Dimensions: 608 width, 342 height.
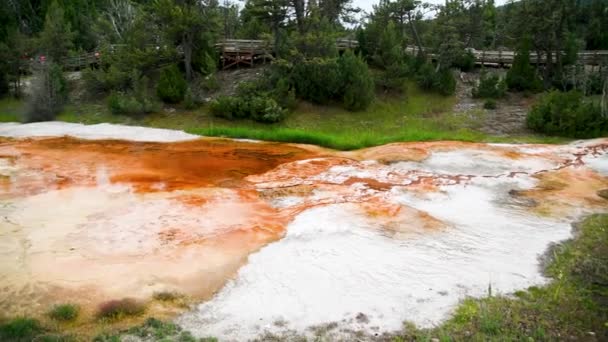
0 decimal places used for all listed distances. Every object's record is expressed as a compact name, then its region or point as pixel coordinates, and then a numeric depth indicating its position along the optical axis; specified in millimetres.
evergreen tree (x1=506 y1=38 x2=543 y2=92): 21641
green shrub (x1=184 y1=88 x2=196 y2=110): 19375
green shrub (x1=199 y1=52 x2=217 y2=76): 20500
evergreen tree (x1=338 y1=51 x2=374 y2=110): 18906
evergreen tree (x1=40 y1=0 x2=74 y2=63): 24891
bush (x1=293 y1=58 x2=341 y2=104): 18953
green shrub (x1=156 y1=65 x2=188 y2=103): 19797
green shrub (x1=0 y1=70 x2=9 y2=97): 23422
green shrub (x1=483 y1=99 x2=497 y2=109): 19688
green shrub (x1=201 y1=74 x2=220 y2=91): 20609
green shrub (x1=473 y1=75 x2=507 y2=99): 20812
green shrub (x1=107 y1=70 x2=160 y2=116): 18797
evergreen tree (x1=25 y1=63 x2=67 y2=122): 19344
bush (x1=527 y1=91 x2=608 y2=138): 15617
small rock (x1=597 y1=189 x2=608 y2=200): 9852
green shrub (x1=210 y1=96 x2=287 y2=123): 17859
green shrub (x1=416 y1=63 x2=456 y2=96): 21359
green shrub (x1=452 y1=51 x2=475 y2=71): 24116
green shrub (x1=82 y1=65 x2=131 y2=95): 21031
